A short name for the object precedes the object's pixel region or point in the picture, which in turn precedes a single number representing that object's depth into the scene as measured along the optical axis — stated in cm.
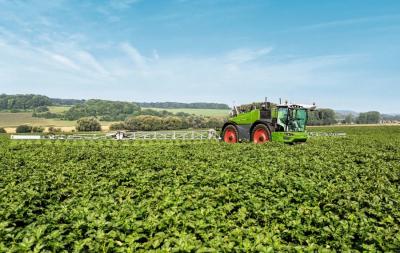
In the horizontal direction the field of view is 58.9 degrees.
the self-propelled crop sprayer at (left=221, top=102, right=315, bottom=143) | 2201
